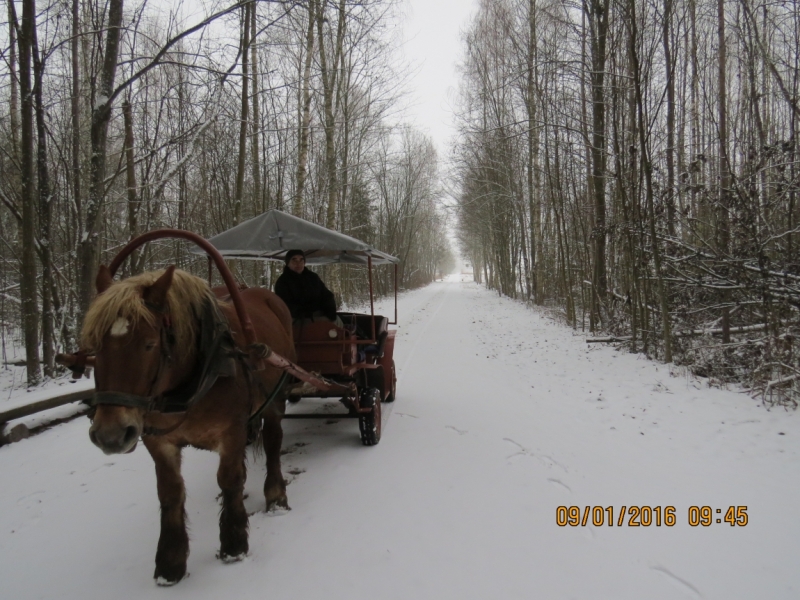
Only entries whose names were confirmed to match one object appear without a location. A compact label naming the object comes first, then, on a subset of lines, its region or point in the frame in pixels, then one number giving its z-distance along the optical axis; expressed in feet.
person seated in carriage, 15.08
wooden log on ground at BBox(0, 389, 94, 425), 13.91
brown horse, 6.15
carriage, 12.81
